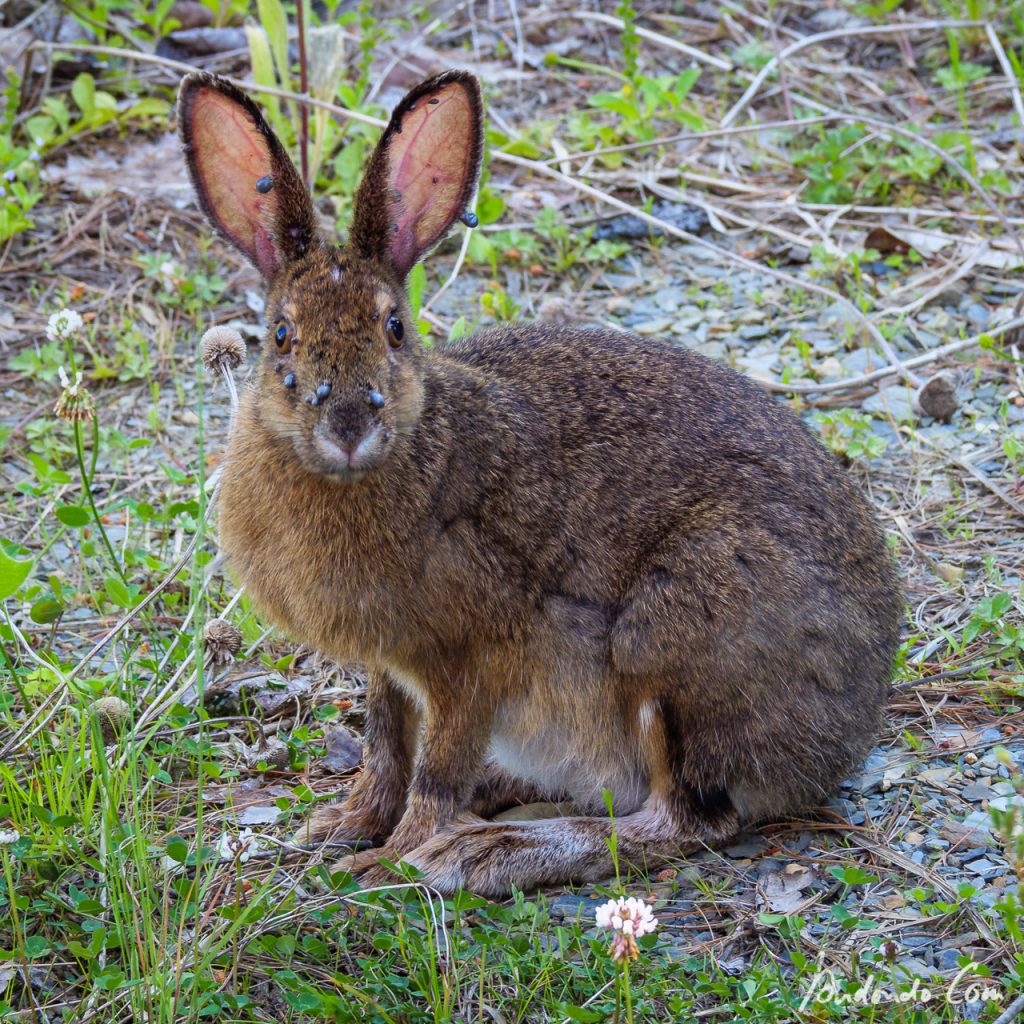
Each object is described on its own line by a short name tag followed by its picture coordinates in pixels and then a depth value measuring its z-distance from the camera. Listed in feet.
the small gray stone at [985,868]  26.40
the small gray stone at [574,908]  26.68
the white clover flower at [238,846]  25.89
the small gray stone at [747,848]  28.58
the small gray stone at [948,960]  24.11
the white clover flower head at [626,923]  20.43
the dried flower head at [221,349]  30.96
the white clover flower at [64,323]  31.17
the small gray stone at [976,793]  28.55
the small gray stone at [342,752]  32.07
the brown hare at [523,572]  27.76
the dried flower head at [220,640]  29.63
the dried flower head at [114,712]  28.99
